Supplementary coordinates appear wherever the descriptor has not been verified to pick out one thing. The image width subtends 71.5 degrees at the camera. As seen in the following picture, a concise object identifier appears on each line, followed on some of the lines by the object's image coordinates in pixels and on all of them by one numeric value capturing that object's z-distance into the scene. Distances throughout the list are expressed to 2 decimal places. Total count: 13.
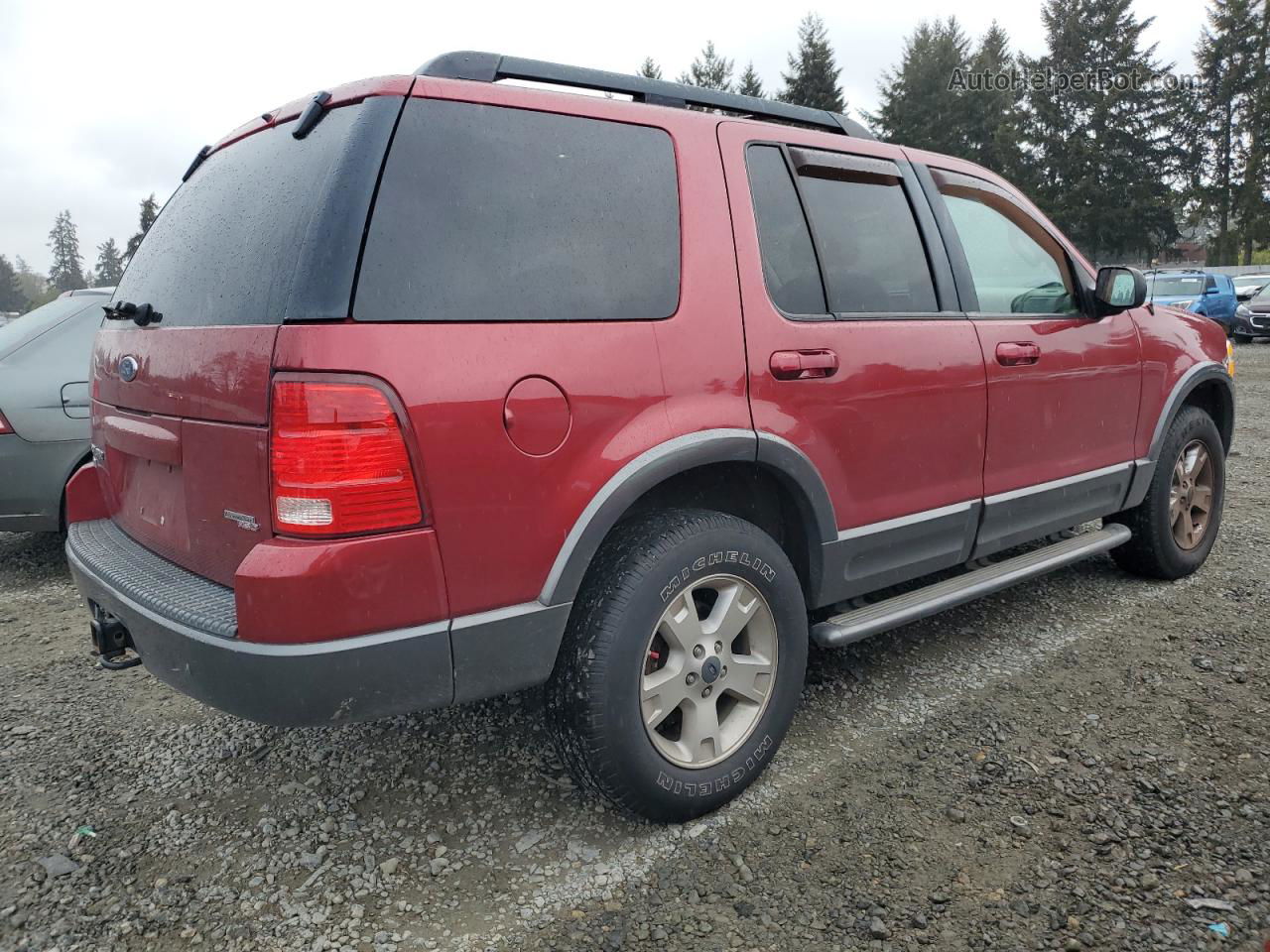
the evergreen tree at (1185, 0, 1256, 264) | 45.38
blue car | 18.95
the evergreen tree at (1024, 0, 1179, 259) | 44.38
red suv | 1.87
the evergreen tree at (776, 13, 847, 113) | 42.94
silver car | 4.41
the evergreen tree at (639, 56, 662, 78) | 49.72
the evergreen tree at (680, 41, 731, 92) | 51.75
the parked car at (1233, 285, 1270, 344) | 19.25
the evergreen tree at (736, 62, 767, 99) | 47.56
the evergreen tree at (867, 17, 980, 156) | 48.12
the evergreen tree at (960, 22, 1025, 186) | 45.25
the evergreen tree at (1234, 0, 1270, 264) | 43.91
